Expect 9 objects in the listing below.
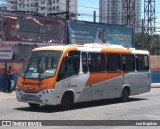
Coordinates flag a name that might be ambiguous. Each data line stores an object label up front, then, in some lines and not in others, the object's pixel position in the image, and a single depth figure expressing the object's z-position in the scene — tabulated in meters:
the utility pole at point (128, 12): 51.72
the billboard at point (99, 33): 31.53
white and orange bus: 15.74
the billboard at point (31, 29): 26.72
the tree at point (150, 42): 66.56
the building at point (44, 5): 67.44
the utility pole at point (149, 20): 62.72
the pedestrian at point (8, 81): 24.78
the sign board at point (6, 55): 26.42
